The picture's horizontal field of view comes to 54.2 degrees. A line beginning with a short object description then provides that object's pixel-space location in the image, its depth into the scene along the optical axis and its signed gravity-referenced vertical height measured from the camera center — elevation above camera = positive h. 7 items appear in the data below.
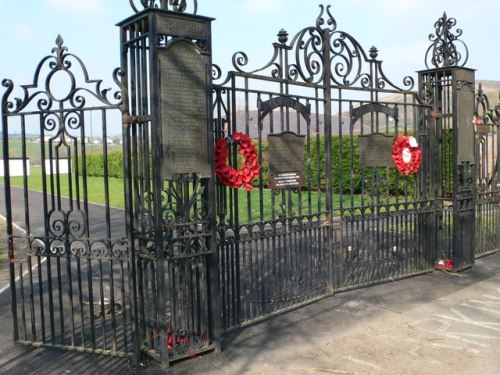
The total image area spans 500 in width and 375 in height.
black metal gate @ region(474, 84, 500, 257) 9.01 -0.31
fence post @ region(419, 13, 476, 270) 8.00 +0.64
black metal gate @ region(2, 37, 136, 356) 4.73 -0.53
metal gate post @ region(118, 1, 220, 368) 4.43 +0.09
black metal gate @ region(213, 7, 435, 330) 5.47 +0.03
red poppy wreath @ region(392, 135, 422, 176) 7.57 +0.32
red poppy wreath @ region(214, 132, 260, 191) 5.14 +0.14
